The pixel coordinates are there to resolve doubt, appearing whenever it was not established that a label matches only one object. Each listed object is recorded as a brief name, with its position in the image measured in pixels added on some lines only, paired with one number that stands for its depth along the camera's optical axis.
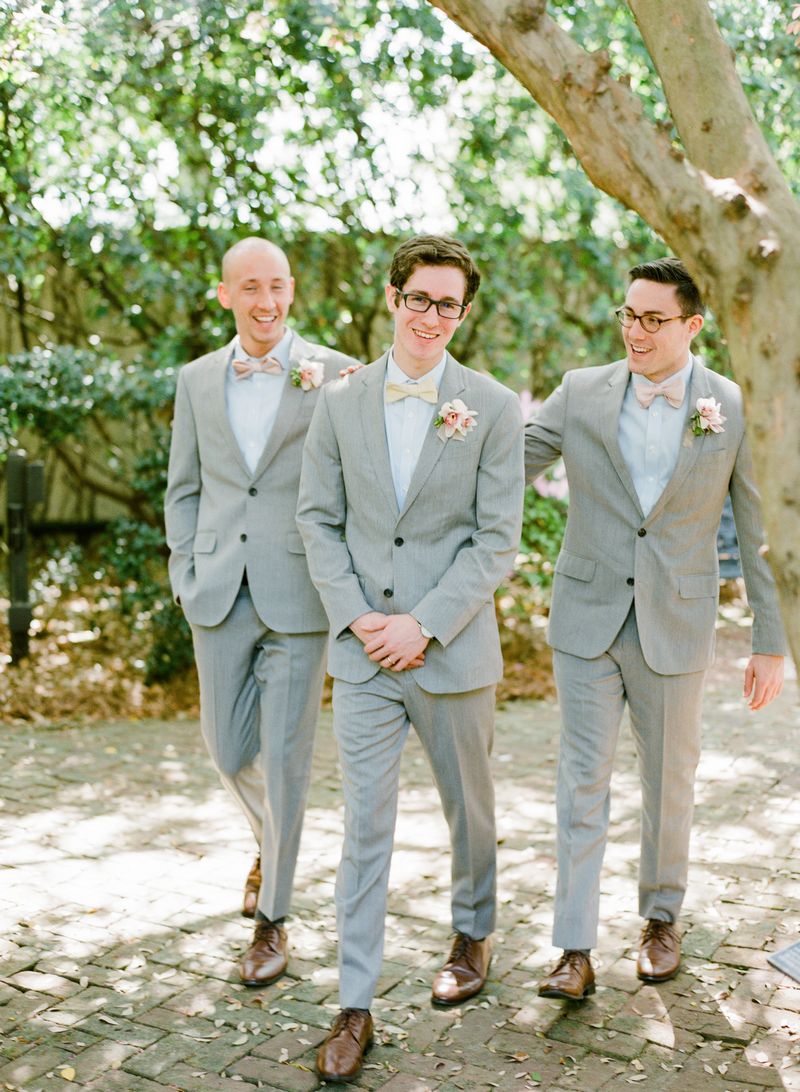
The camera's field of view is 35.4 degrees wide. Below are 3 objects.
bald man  4.17
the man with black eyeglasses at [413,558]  3.71
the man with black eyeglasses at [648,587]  3.92
